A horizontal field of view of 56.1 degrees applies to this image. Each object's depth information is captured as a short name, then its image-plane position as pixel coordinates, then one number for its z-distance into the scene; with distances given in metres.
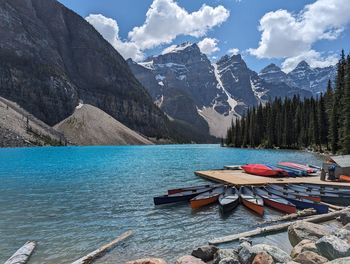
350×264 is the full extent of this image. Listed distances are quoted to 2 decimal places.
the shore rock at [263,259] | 11.41
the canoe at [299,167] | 38.93
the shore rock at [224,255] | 12.54
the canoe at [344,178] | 32.31
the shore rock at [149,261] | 11.50
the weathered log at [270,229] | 16.06
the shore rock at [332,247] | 10.50
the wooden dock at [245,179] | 31.65
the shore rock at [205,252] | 13.89
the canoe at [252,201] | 22.53
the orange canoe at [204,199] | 25.08
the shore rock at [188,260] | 12.08
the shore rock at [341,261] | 7.97
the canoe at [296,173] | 37.88
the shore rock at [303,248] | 11.98
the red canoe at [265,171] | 37.19
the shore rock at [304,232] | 14.43
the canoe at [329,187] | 27.17
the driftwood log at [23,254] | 13.72
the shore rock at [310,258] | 10.58
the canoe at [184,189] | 28.75
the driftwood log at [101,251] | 13.41
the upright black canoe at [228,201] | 22.94
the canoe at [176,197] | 26.05
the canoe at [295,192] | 24.83
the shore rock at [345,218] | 18.45
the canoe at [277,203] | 22.63
